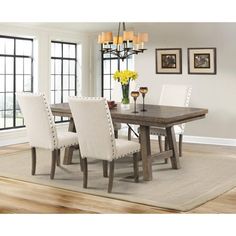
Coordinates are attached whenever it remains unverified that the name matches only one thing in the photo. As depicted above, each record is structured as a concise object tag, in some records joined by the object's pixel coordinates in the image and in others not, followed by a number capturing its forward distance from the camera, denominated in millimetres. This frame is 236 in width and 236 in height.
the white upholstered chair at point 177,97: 5937
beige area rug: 3849
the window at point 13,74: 7227
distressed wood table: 4406
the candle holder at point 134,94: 5047
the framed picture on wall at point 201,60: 7039
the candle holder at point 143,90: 5074
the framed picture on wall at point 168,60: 7342
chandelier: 5141
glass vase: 5234
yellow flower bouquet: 5066
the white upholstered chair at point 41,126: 4383
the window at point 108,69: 8625
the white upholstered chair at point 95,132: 3857
